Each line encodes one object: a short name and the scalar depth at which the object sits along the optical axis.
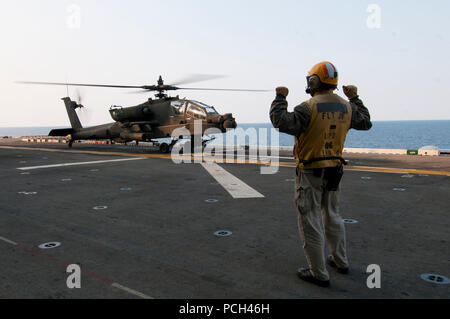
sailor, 3.34
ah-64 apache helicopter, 16.27
